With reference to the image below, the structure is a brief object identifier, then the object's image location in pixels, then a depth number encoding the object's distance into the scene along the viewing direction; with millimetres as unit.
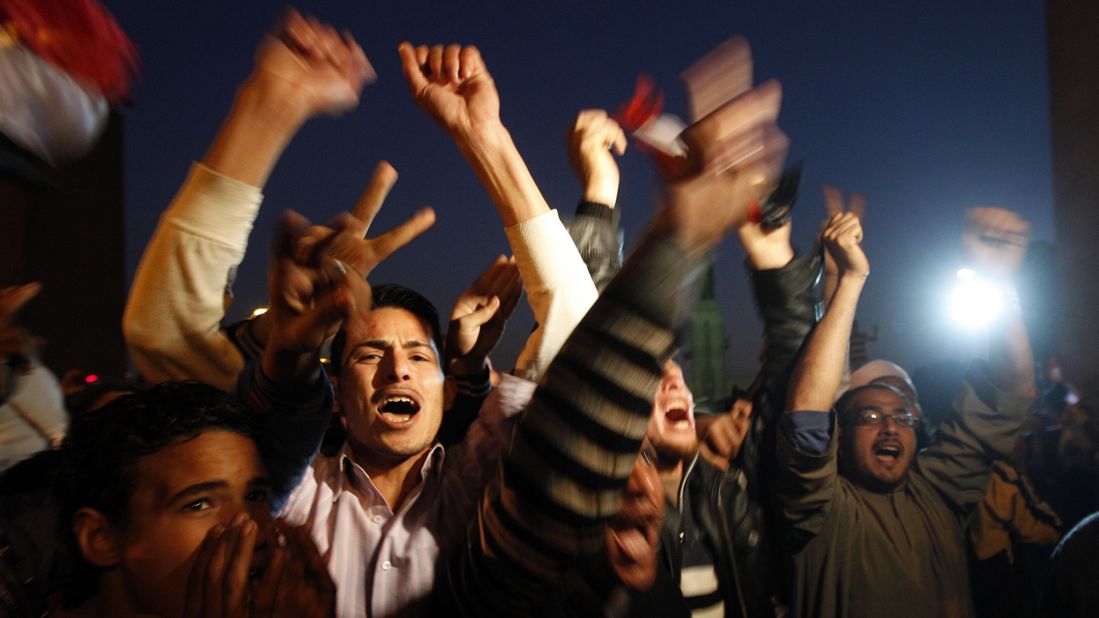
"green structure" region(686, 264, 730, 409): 33500
